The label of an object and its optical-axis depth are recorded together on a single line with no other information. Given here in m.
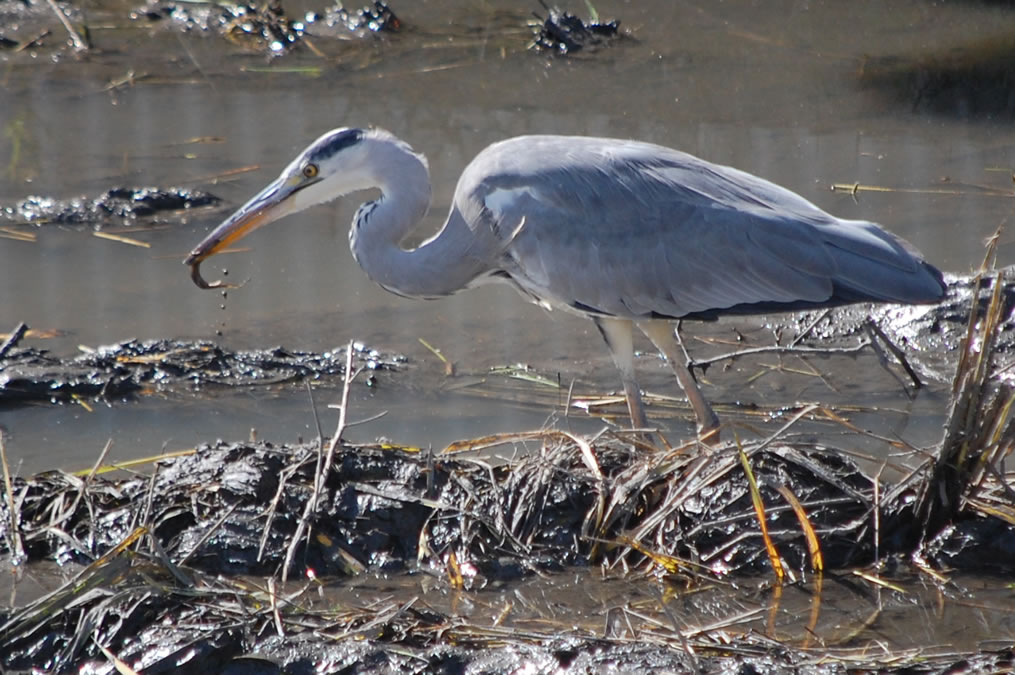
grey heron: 8.87
